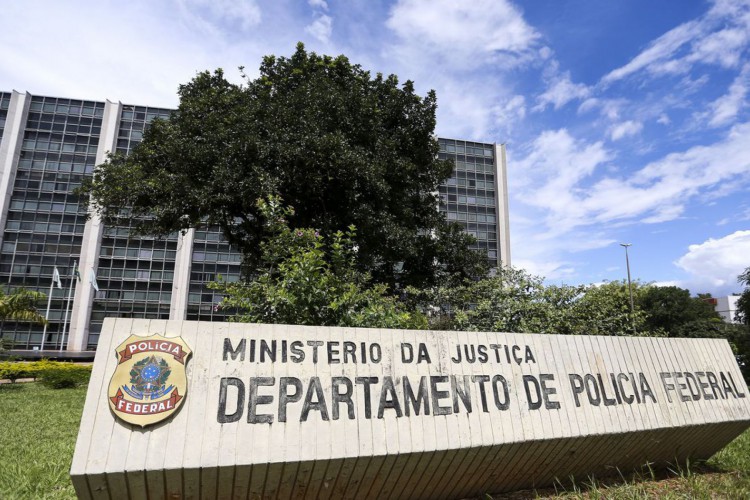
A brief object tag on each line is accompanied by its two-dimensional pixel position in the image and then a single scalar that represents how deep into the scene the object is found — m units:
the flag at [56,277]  39.08
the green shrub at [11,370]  22.72
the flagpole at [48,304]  43.22
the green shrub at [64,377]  19.55
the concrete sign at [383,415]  3.96
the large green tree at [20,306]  19.61
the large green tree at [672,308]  38.19
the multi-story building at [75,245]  44.62
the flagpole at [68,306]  43.49
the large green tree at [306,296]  7.19
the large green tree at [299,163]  14.65
